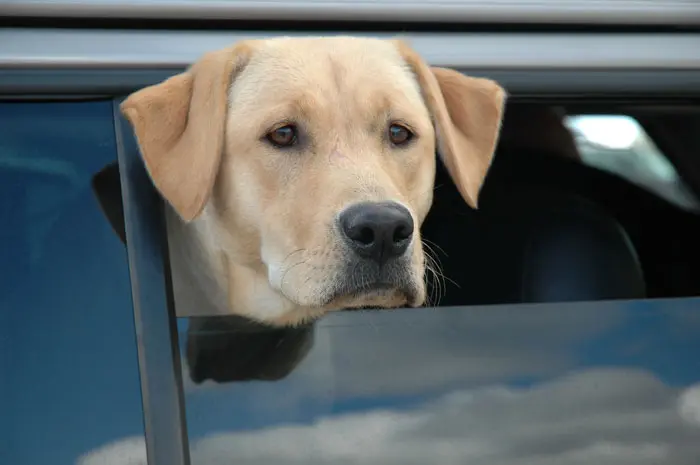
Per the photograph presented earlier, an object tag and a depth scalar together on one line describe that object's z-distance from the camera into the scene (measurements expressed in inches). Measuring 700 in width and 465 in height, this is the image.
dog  138.3
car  135.9
